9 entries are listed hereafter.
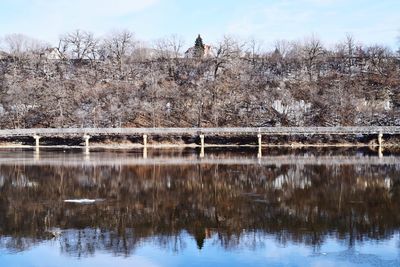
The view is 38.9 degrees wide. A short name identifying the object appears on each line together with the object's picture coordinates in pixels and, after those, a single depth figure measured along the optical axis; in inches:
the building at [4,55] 4281.0
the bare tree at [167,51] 4229.6
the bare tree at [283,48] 4525.1
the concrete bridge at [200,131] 2647.6
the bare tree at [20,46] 4363.2
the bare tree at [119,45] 4207.7
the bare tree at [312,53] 3914.9
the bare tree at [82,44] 4286.4
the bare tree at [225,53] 3837.6
